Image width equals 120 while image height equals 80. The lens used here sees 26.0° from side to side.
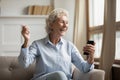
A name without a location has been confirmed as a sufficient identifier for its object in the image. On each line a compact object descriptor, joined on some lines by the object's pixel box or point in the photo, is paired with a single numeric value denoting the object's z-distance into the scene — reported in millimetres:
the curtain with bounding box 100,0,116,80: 2740
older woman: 2064
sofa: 2406
